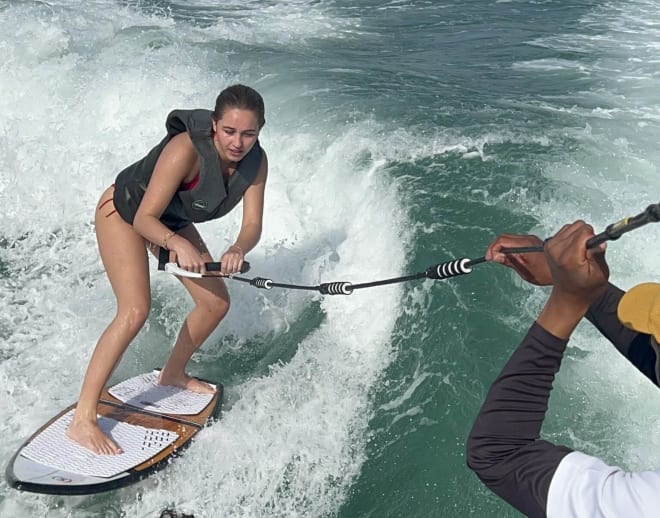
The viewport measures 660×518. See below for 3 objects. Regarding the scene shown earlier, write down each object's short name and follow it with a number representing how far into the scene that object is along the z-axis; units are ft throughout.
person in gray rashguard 4.82
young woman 12.52
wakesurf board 12.59
